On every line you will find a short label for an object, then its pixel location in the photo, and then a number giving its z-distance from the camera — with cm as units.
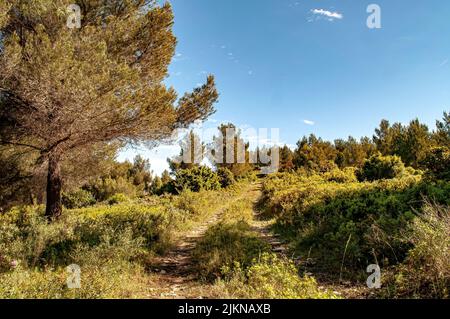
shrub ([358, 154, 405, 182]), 2043
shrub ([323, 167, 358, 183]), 2010
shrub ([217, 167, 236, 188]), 3000
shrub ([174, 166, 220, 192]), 2377
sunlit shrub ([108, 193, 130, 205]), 2470
